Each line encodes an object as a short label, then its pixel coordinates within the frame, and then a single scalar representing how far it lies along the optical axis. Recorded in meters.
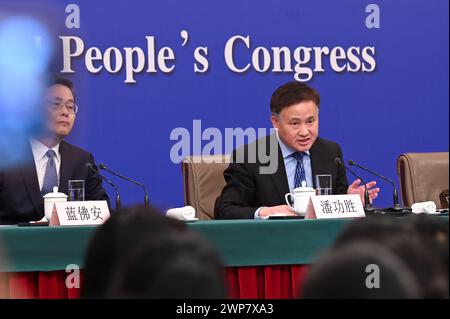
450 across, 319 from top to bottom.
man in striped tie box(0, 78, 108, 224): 7.68
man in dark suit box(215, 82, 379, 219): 7.56
